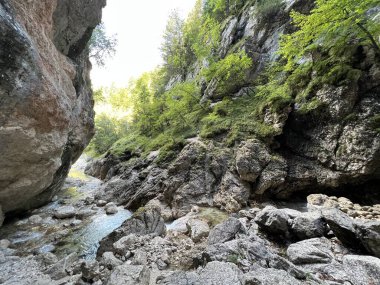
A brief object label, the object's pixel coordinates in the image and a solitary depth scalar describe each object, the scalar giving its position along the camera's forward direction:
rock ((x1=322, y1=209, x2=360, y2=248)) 5.21
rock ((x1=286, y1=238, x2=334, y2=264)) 4.77
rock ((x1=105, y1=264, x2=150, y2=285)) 4.34
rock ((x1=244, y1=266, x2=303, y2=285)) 3.62
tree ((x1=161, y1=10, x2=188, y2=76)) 27.22
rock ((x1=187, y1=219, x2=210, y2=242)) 7.29
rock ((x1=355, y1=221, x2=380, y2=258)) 4.66
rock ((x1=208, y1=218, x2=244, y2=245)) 6.13
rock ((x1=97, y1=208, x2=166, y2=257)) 7.05
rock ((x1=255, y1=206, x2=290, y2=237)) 6.30
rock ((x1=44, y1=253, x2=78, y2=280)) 5.54
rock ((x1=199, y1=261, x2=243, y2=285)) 3.84
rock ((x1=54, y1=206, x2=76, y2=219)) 11.44
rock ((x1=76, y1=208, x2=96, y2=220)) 11.54
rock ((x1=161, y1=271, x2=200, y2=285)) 3.94
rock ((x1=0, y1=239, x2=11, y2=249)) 7.92
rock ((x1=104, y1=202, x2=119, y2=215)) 11.75
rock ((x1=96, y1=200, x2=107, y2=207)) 13.38
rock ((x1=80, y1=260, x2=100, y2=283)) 5.08
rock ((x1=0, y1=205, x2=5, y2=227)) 8.28
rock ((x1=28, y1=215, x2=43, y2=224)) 10.62
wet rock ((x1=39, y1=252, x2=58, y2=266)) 6.58
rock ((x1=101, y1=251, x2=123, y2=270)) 5.56
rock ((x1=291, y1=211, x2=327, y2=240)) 5.88
